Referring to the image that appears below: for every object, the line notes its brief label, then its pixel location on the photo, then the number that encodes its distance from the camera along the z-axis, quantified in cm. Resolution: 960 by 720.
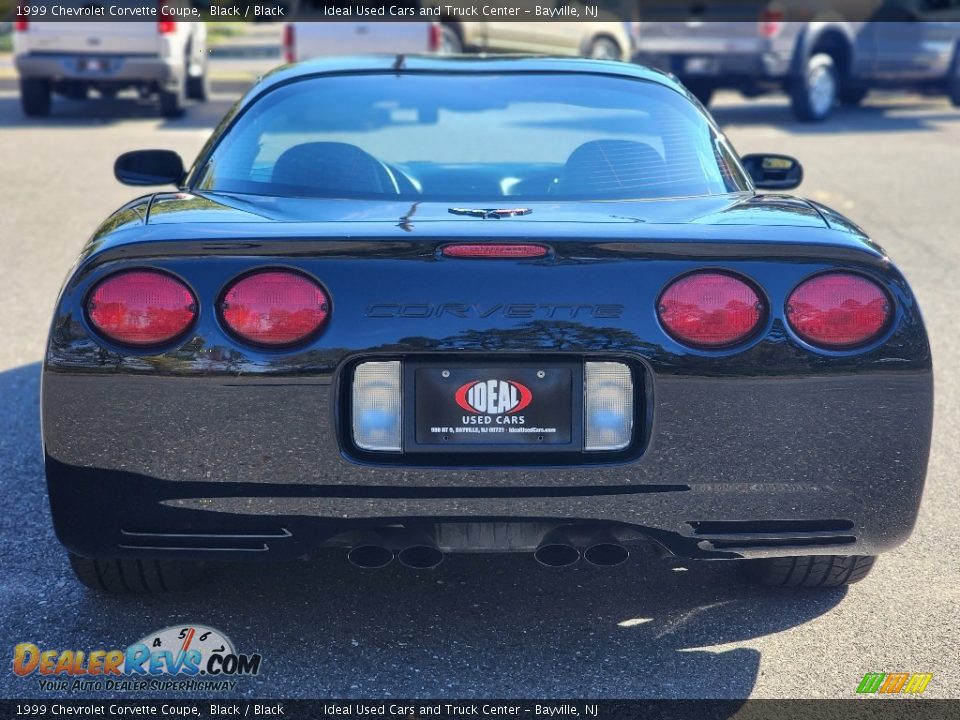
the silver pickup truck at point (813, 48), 1717
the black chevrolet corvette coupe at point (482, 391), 306
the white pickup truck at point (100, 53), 1639
